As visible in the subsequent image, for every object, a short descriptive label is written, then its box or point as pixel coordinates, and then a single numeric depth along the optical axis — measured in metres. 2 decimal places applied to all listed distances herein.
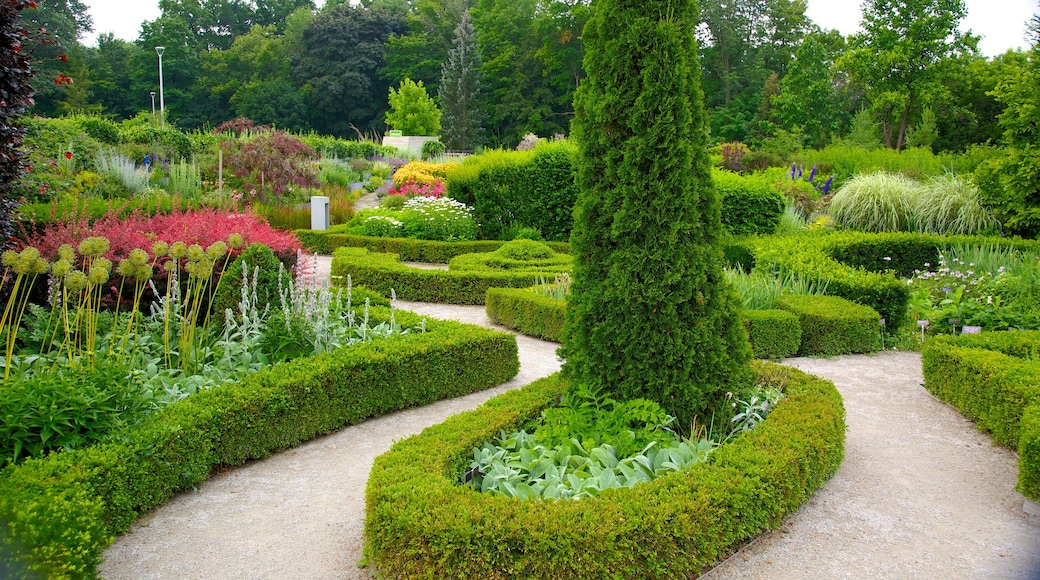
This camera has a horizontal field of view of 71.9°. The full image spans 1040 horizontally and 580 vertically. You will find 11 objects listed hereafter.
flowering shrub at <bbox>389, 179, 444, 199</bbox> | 16.38
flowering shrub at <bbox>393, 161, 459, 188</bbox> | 19.91
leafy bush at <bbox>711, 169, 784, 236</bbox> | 11.84
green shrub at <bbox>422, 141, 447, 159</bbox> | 31.91
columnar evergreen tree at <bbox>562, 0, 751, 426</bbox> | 3.82
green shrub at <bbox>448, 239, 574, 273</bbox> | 9.55
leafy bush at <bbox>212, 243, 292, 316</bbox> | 5.26
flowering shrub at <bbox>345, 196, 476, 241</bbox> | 13.16
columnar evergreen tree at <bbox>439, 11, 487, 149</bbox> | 43.78
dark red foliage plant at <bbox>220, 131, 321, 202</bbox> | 15.24
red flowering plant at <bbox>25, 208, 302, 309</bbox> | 5.67
